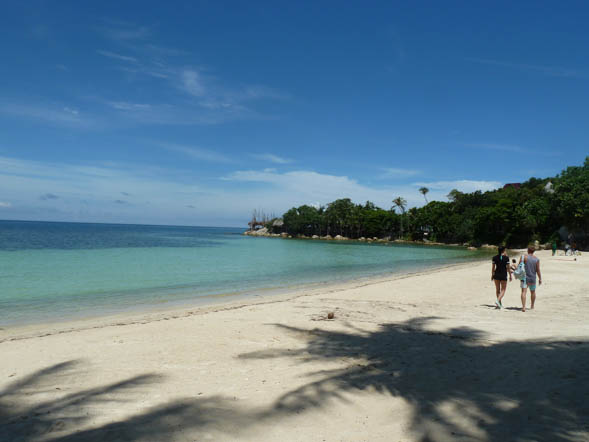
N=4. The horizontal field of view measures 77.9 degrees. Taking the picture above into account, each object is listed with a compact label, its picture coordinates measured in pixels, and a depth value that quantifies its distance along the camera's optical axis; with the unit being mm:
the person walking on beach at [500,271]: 10484
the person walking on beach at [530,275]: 9969
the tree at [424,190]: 100375
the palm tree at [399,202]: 100038
